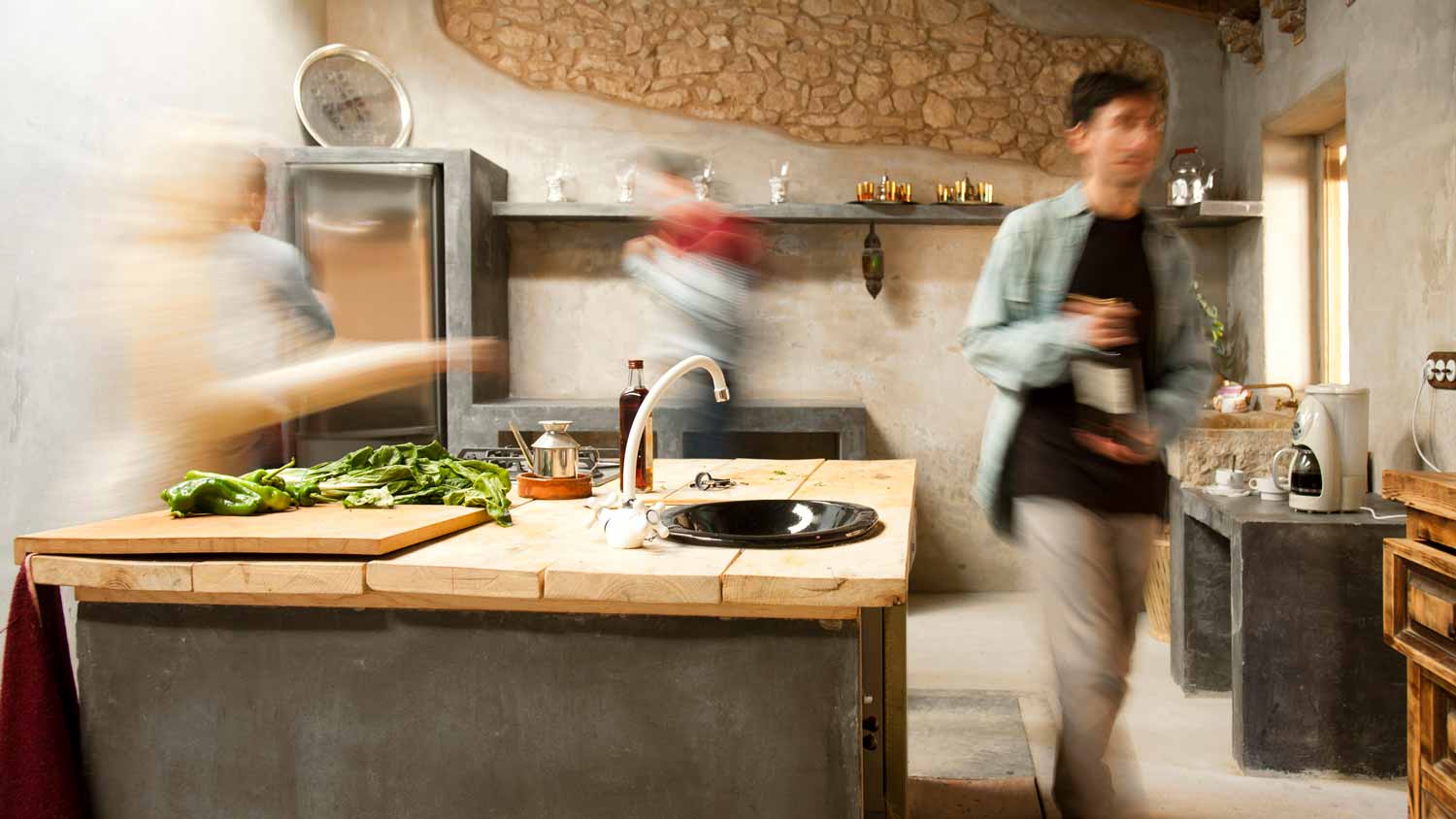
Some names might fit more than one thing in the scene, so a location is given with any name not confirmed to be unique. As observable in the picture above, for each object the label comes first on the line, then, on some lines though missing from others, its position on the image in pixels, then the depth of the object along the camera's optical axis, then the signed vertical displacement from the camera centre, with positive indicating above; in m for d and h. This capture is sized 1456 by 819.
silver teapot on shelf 5.29 +1.09
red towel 1.76 -0.55
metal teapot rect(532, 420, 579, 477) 2.49 -0.14
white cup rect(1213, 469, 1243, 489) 3.63 -0.31
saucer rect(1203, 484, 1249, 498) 3.61 -0.36
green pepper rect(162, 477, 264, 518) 1.97 -0.18
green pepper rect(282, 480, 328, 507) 2.17 -0.19
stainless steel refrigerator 5.14 +0.73
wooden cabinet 2.04 -0.50
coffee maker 3.13 -0.20
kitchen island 1.62 -0.47
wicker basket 4.49 -0.89
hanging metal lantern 5.53 +0.70
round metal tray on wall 5.45 +1.63
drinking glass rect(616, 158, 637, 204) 5.52 +1.14
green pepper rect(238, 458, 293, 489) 2.12 -0.15
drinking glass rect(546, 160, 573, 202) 5.58 +1.15
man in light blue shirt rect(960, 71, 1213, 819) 2.04 +0.02
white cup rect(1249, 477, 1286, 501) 3.43 -0.34
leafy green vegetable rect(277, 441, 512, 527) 2.17 -0.17
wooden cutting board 1.74 -0.23
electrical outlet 3.13 +0.05
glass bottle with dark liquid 2.65 -0.04
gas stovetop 2.81 -0.18
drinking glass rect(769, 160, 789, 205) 5.45 +1.11
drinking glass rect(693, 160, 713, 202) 5.50 +1.14
